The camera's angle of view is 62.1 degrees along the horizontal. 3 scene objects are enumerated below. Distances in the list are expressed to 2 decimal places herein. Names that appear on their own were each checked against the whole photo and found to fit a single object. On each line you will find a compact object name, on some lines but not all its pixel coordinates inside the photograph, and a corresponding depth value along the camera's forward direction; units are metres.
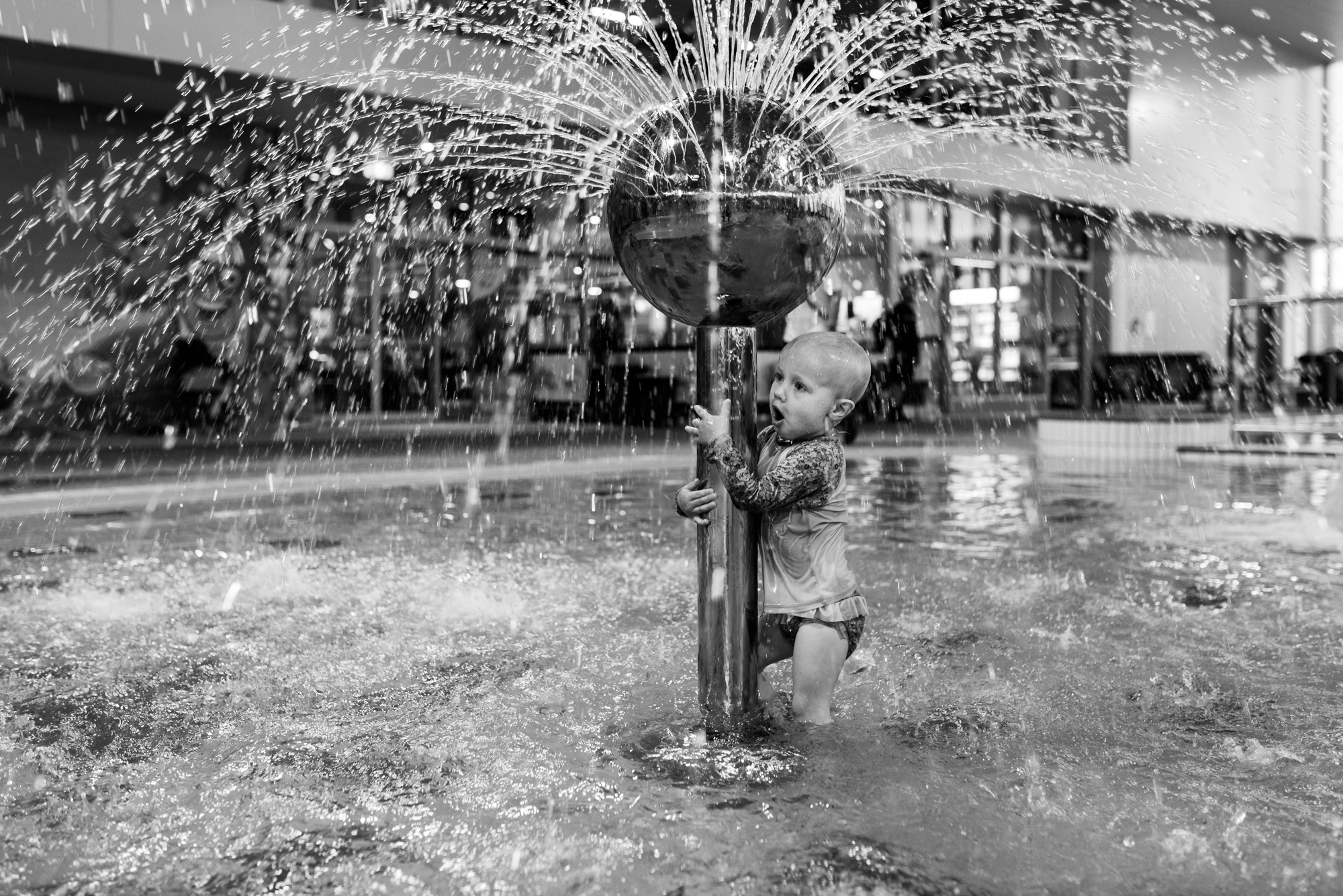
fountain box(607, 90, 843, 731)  2.13
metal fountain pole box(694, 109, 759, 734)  2.29
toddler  2.25
